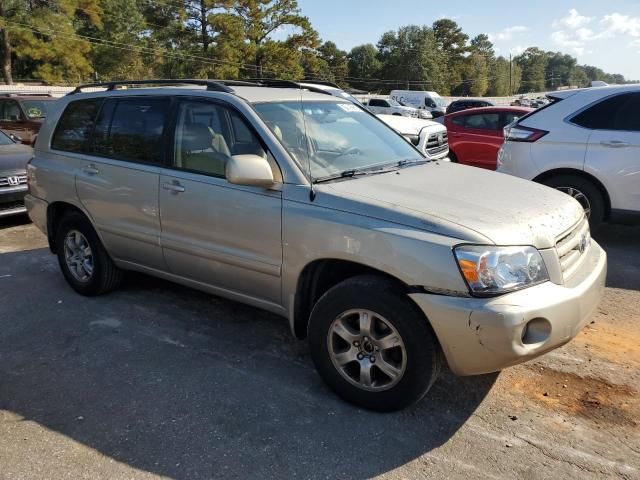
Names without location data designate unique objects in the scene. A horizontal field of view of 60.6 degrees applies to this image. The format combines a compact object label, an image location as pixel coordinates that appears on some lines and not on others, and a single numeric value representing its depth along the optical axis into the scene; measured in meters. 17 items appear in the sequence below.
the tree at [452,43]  100.25
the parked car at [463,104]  31.09
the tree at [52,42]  38.97
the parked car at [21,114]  11.94
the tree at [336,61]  87.41
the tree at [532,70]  139.12
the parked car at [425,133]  8.37
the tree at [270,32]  46.94
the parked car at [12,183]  7.52
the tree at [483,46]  110.62
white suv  5.81
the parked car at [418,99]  39.26
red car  10.33
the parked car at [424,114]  30.25
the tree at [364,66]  91.31
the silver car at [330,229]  2.68
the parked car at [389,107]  28.98
